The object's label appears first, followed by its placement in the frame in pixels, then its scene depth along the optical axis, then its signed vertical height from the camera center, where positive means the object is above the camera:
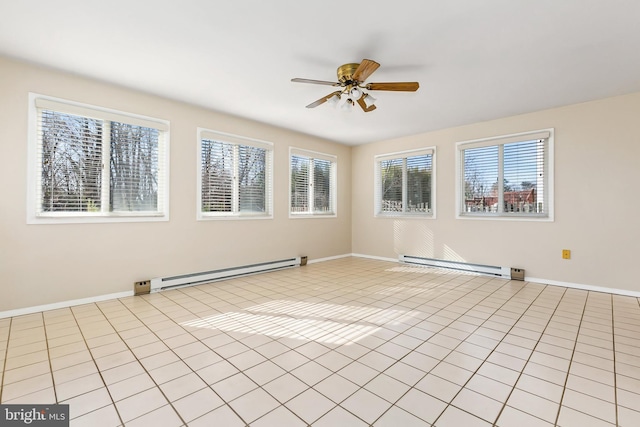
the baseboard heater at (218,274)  4.10 -0.96
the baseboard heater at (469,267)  4.85 -0.96
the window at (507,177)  4.67 +0.66
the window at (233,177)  4.66 +0.65
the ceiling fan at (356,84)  2.84 +1.39
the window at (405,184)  5.96 +0.67
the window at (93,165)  3.29 +0.62
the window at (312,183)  6.02 +0.68
